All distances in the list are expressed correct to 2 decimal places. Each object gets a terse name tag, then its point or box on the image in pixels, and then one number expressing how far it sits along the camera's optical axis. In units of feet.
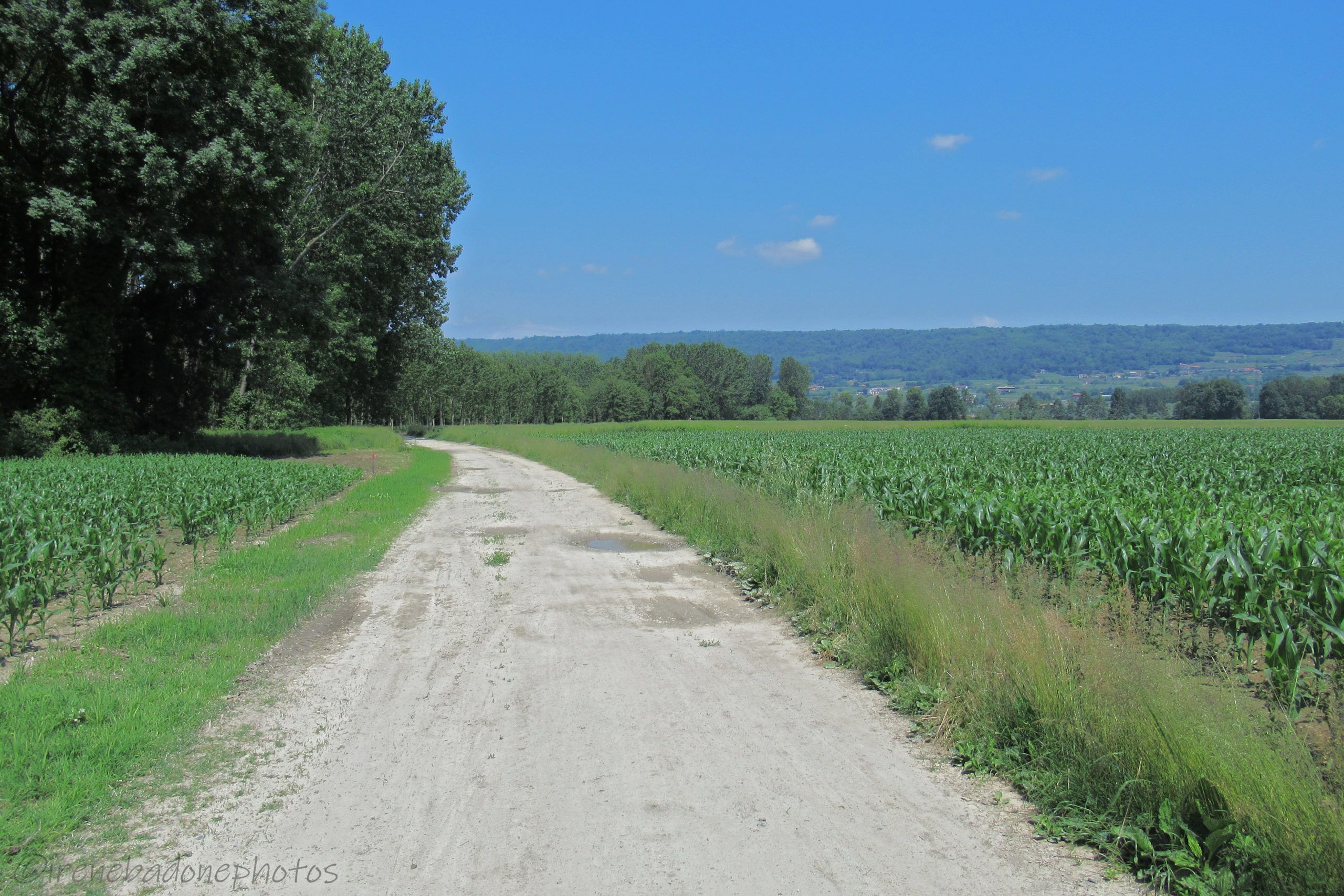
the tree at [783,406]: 472.85
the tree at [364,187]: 108.88
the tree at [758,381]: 491.18
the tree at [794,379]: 530.27
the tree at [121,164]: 68.80
